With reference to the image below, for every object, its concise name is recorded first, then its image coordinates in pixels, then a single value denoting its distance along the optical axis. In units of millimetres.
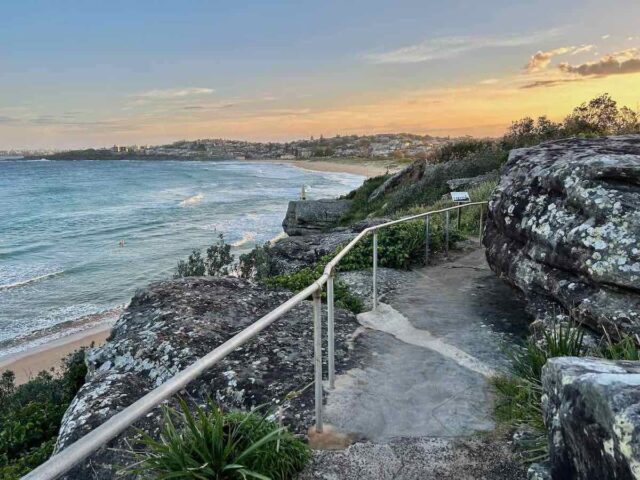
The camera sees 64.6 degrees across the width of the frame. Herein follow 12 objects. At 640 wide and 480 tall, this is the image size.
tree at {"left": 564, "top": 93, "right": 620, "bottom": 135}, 23281
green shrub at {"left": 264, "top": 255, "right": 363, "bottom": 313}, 6504
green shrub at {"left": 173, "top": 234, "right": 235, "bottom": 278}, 13109
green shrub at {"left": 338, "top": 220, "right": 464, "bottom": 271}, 8281
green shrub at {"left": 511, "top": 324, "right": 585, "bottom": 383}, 3959
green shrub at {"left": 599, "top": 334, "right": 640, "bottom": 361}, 3516
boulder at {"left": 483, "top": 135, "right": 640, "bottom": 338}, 4258
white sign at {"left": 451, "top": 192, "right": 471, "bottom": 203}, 10414
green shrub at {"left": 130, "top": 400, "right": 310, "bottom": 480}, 2586
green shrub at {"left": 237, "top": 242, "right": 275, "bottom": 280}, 11162
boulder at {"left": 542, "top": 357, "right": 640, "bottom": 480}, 1939
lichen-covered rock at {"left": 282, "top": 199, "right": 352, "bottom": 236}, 24391
